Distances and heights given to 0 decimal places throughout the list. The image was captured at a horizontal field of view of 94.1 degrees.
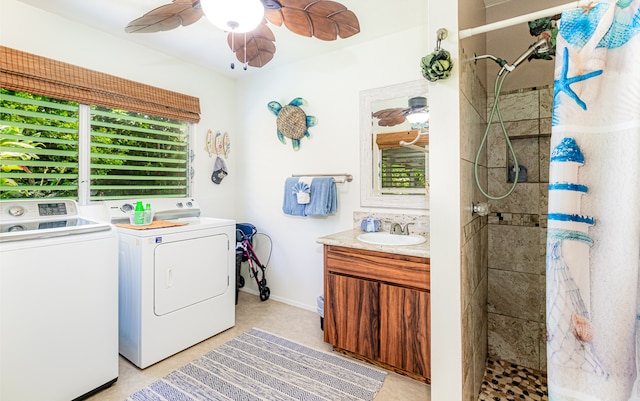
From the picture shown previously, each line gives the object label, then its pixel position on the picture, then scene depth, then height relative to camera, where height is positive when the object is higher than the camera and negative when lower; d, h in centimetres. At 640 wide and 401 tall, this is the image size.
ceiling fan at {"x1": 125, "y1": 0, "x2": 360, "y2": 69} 151 +105
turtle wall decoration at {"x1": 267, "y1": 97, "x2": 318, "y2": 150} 304 +77
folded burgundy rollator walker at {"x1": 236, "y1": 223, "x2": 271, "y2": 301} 320 -64
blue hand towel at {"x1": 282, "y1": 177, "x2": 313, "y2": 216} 292 -7
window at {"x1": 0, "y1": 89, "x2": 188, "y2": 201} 215 +38
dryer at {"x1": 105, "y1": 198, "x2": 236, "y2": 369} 209 -67
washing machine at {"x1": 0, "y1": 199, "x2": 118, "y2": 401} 149 -61
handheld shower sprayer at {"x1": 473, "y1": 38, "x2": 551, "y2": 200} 126 +63
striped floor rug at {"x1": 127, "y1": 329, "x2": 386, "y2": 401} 183 -122
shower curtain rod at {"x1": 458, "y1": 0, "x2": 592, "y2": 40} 106 +70
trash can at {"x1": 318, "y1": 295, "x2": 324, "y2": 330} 260 -100
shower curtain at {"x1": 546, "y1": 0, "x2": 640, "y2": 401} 93 -5
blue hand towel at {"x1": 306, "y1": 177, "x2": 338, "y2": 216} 276 -2
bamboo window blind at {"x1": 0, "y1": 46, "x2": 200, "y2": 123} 205 +88
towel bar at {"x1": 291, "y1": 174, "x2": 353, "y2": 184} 277 +17
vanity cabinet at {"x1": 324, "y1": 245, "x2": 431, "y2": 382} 185 -76
